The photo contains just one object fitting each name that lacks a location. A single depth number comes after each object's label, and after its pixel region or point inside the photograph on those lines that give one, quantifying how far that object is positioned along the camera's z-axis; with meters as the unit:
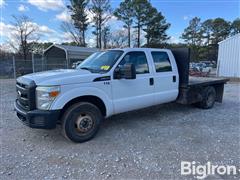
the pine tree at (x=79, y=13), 36.94
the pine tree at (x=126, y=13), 35.84
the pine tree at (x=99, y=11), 37.75
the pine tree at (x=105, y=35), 39.35
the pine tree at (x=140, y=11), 34.97
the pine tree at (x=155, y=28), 35.72
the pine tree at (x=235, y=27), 50.06
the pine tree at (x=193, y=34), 53.66
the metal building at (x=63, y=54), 20.30
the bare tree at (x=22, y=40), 36.03
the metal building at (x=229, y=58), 18.58
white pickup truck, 3.62
